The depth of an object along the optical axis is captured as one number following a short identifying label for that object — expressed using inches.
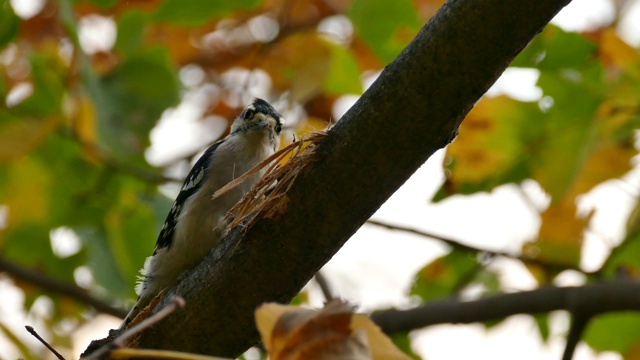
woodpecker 322.7
